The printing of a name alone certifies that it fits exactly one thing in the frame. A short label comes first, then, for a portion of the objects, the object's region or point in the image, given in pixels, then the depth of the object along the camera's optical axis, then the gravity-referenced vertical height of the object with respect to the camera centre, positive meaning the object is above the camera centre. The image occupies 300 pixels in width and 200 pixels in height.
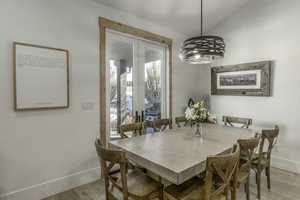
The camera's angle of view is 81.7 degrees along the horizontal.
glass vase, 2.41 -0.52
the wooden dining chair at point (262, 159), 2.14 -0.85
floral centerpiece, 2.28 -0.26
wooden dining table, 1.40 -0.57
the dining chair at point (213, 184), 1.30 -0.81
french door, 3.06 +0.29
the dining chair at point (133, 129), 2.44 -0.50
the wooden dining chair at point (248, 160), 1.72 -0.71
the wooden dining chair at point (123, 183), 1.38 -0.85
